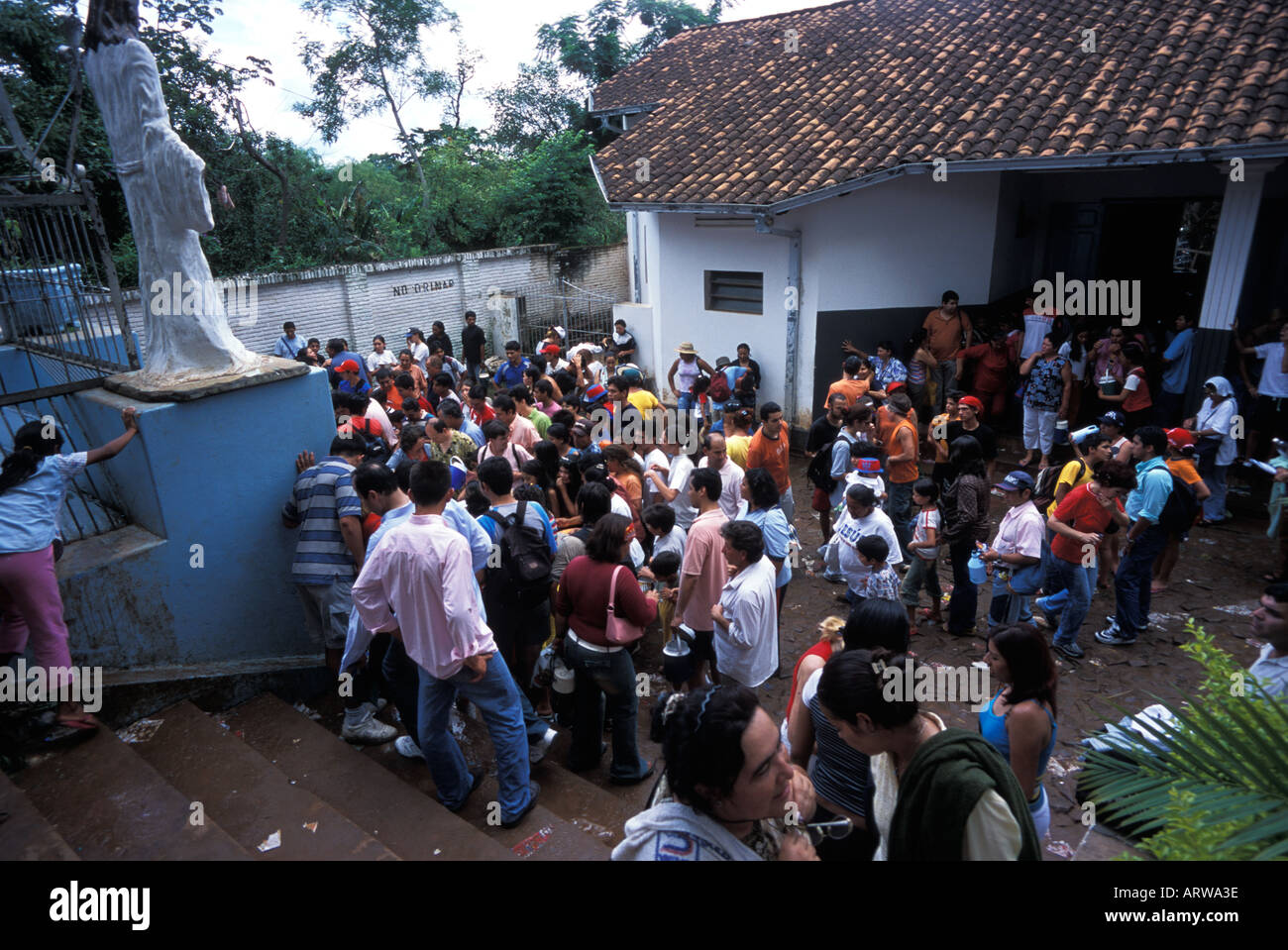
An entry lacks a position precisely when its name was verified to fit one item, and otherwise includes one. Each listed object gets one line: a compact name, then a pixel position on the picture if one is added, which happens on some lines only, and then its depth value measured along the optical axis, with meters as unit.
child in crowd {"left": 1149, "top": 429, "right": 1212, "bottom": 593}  5.87
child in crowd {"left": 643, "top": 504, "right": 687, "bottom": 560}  4.78
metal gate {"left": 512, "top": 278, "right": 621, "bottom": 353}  16.83
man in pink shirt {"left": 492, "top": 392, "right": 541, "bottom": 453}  6.35
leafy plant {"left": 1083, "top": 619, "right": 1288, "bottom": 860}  1.85
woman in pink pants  3.65
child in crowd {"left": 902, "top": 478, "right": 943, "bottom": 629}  5.55
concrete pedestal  4.22
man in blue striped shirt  4.46
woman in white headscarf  7.27
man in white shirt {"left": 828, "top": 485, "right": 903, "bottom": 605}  5.14
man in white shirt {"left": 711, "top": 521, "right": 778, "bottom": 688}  4.03
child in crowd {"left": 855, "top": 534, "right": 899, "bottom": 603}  4.83
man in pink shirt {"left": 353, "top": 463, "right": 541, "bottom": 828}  3.45
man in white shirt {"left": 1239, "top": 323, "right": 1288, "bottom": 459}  7.74
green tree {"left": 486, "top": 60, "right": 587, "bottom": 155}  25.17
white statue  4.28
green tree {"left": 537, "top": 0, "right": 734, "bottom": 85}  22.59
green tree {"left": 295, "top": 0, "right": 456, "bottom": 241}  21.16
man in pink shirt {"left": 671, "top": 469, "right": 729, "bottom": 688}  4.47
